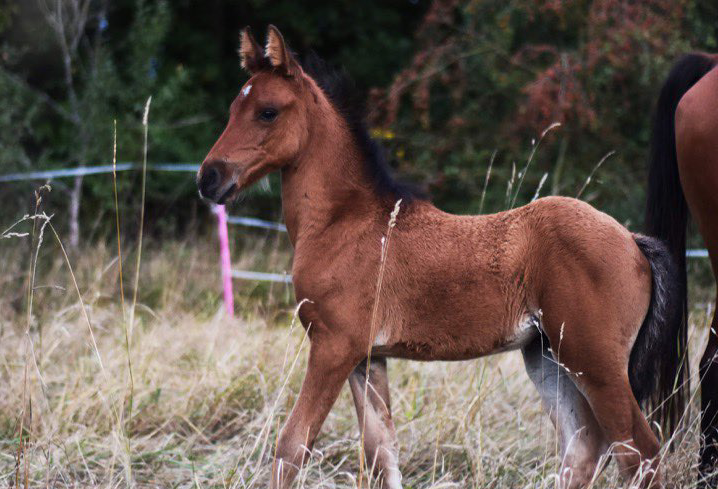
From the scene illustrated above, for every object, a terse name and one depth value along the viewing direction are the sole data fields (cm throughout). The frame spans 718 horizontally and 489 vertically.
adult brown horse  734
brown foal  589
